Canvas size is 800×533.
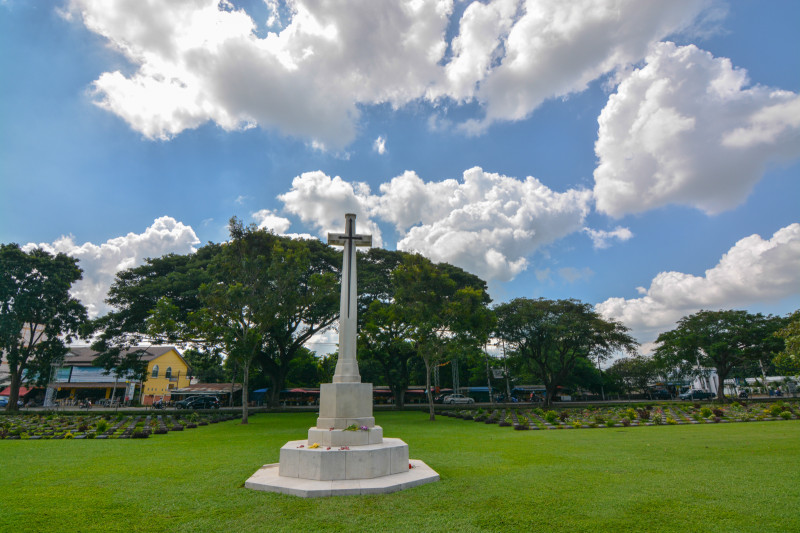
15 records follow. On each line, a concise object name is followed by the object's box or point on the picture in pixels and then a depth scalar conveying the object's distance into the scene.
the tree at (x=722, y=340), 32.81
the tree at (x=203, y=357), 27.00
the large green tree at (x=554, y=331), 31.70
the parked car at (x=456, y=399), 43.40
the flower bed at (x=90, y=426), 14.38
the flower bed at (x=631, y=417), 17.87
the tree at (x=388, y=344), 24.72
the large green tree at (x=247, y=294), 20.91
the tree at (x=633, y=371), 53.91
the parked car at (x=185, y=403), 35.53
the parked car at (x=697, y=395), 42.51
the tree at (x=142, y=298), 26.62
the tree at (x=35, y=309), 26.98
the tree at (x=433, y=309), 22.66
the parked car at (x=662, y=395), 47.91
